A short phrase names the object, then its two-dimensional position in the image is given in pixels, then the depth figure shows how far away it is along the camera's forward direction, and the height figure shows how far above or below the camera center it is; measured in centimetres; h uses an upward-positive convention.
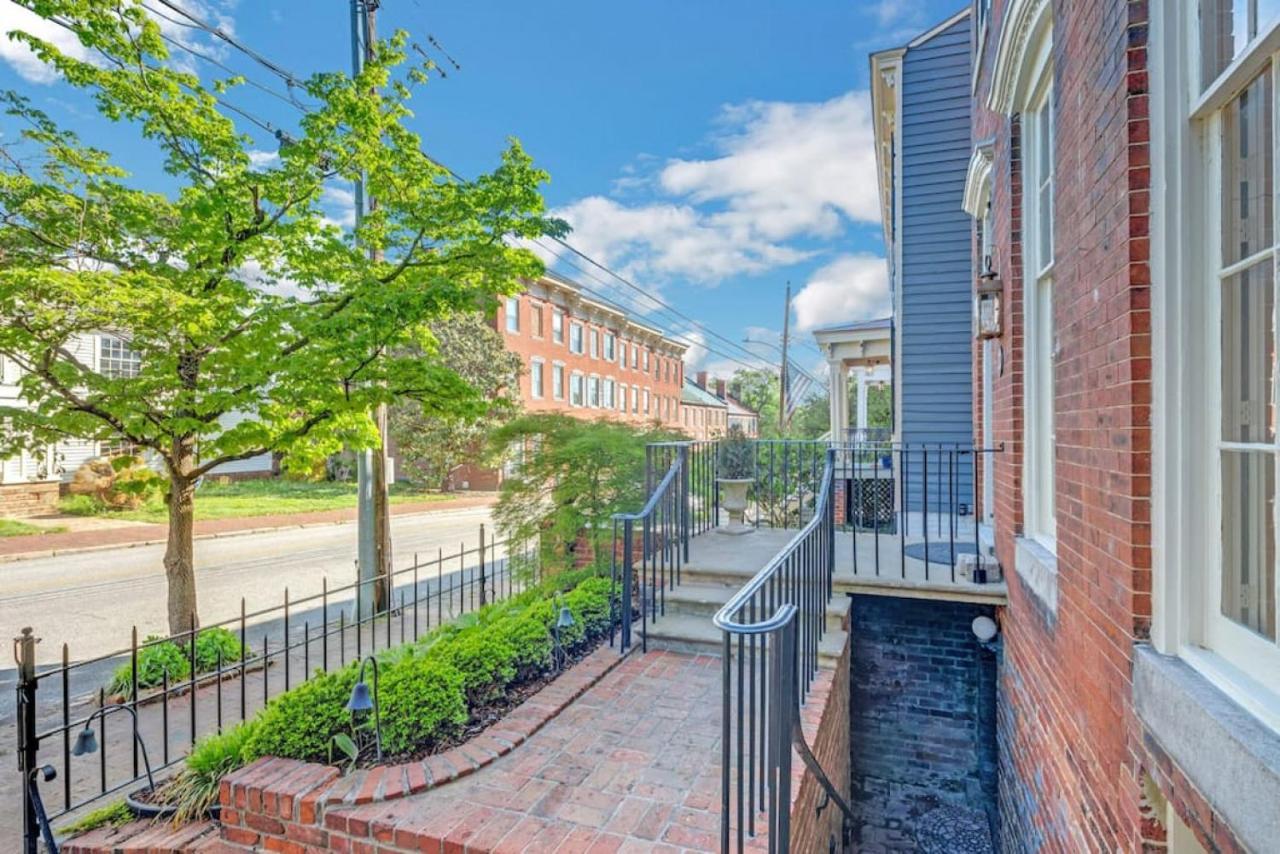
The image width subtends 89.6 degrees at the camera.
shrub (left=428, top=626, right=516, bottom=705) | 379 -137
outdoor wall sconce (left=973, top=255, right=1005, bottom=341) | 439 +88
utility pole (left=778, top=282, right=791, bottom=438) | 2608 +296
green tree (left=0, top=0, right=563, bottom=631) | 525 +167
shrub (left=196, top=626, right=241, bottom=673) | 601 -201
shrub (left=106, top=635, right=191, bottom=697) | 568 -207
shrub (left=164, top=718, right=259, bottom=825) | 306 -166
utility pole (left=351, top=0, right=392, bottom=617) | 820 -73
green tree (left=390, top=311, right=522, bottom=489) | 2325 +104
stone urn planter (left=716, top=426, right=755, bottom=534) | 705 -46
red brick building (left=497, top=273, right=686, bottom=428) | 2764 +417
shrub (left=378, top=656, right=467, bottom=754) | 320 -139
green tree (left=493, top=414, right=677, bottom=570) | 662 -52
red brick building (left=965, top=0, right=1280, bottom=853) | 151 +1
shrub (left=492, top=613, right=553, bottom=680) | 419 -138
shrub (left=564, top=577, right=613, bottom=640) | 498 -137
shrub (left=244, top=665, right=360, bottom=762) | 312 -142
